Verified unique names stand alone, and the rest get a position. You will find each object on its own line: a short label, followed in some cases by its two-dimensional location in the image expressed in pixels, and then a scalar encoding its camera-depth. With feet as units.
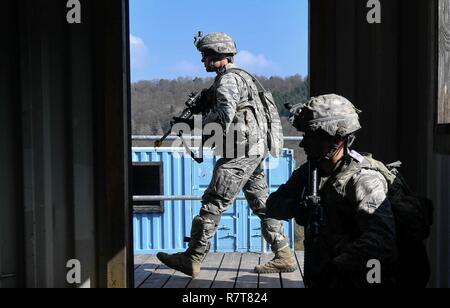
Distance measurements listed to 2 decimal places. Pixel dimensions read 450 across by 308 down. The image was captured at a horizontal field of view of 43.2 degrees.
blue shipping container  30.48
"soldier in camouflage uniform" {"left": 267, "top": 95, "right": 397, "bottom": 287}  7.30
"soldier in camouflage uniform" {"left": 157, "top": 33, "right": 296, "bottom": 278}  15.08
